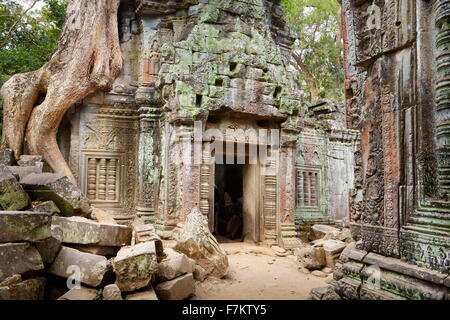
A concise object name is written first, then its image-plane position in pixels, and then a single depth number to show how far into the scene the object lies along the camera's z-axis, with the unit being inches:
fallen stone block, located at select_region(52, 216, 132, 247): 174.4
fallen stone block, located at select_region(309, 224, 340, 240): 335.6
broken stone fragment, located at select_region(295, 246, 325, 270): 244.5
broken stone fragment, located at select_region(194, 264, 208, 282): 207.0
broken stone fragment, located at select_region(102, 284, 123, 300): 142.0
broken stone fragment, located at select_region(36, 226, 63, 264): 155.6
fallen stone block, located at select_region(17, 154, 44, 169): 264.8
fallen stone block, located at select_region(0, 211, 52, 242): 137.6
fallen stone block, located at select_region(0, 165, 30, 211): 169.8
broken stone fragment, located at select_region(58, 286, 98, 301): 139.8
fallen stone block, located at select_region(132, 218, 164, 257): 191.2
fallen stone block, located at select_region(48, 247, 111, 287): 152.1
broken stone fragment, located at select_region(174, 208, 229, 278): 214.1
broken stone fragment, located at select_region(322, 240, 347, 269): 243.4
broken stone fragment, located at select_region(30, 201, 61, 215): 185.5
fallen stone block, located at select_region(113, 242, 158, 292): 151.5
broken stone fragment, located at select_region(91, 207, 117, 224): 260.7
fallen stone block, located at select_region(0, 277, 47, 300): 129.6
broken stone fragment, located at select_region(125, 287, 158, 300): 147.9
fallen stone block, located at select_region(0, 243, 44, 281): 135.0
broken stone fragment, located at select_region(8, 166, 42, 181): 226.3
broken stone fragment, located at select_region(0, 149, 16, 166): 264.5
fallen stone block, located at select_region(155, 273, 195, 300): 167.3
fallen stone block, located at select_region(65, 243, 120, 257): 174.7
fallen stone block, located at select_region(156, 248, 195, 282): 173.8
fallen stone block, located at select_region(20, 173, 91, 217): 199.6
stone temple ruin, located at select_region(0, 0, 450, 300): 114.0
